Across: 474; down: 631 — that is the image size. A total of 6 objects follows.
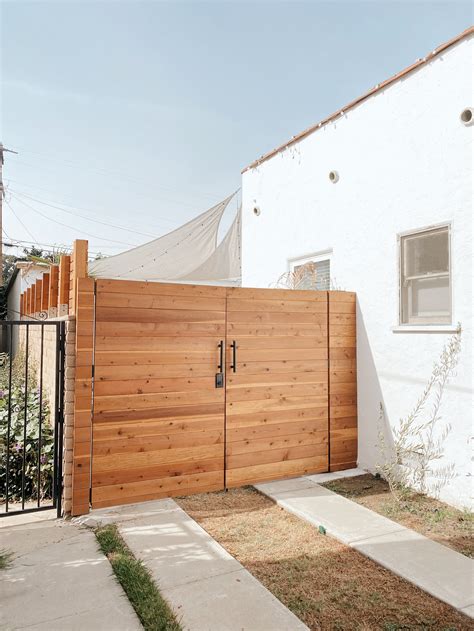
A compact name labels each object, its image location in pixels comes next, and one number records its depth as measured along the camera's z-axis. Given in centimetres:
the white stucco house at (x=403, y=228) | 424
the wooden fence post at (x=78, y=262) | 411
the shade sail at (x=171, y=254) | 699
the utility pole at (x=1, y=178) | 1235
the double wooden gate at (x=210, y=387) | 409
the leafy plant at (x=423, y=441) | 439
